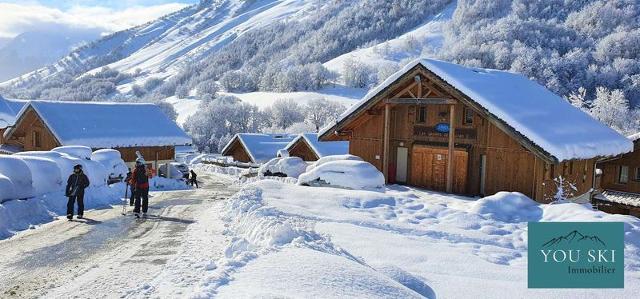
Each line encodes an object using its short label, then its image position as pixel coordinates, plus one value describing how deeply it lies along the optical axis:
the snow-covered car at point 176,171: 41.81
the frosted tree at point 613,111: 74.88
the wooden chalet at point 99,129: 36.75
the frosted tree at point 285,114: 102.12
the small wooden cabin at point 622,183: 30.00
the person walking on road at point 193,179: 35.34
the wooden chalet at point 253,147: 54.47
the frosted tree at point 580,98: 82.81
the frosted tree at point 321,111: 98.31
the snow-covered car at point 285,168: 27.59
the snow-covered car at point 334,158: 21.52
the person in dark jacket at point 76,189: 13.72
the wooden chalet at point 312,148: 44.46
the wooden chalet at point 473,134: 19.00
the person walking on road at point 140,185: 14.48
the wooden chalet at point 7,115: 40.25
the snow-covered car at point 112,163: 25.25
